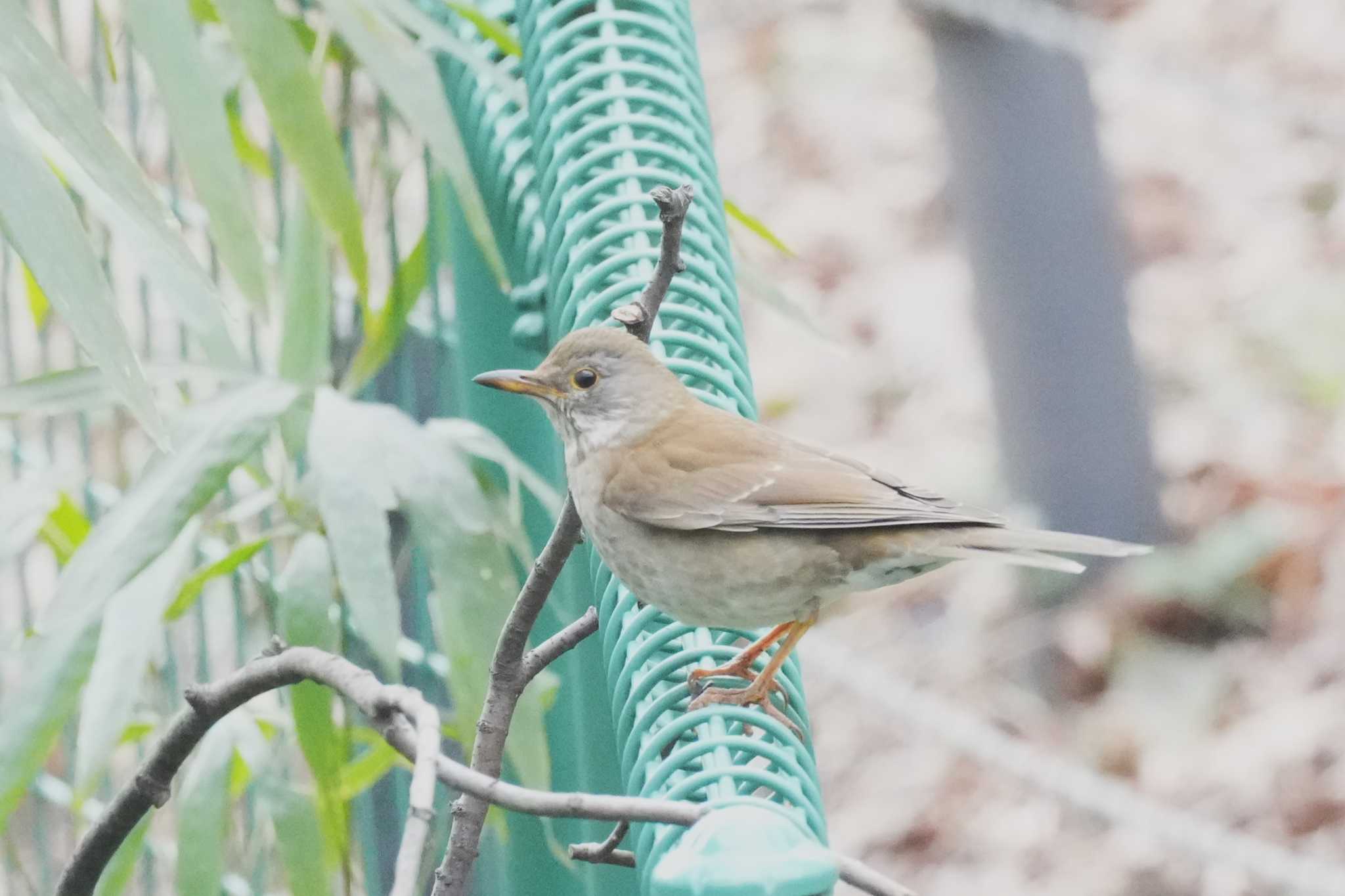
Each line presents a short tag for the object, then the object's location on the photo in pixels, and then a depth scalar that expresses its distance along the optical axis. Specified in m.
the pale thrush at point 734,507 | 4.71
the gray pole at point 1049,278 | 11.55
